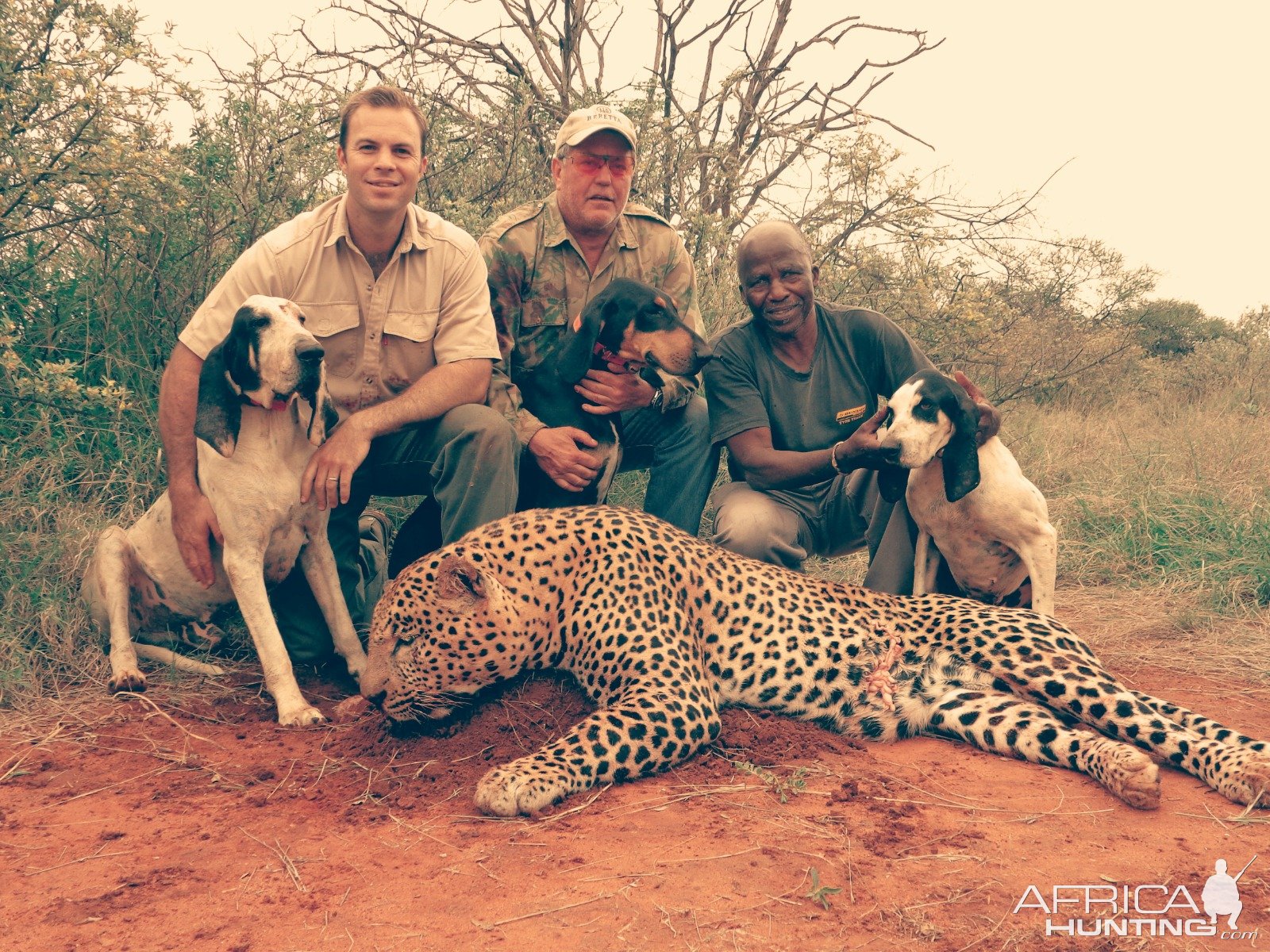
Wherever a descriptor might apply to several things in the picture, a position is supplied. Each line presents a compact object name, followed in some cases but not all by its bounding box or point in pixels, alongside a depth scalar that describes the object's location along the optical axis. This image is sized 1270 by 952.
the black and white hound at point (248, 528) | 3.57
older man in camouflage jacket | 4.82
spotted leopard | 3.02
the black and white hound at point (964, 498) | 3.86
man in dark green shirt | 4.66
